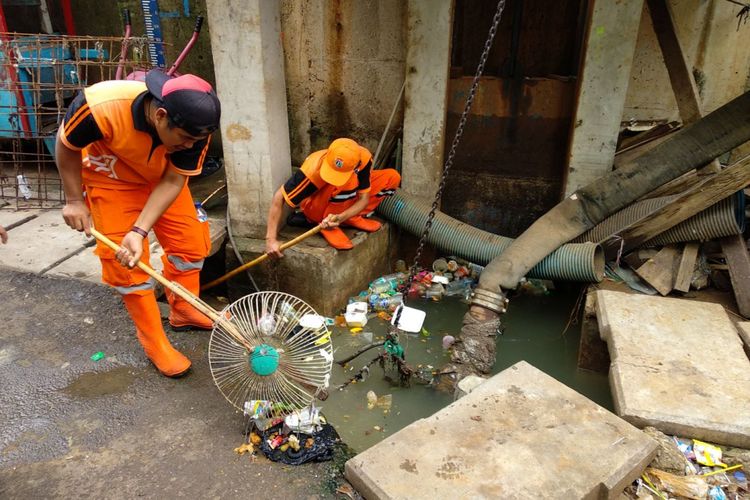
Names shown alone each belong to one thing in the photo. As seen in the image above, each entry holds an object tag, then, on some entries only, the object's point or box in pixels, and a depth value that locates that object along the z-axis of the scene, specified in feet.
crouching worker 13.64
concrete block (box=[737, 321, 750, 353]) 10.98
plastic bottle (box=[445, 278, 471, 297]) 17.42
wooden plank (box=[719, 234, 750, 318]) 12.97
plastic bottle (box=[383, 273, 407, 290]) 17.22
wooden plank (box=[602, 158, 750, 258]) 13.32
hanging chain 9.70
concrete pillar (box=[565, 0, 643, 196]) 14.71
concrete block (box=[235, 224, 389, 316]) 14.79
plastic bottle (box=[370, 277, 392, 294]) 16.94
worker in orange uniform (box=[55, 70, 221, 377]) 9.02
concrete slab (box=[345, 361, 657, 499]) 7.55
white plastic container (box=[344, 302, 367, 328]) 15.06
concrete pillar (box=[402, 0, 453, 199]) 15.81
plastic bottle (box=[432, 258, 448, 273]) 18.42
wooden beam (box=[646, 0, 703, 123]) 14.73
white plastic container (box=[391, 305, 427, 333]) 15.07
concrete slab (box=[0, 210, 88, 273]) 15.31
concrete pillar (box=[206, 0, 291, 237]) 13.30
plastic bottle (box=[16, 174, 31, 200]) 19.21
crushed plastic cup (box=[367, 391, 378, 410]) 11.94
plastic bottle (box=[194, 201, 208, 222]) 13.80
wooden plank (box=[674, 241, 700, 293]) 13.76
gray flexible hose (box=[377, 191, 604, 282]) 14.60
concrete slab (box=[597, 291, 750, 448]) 8.77
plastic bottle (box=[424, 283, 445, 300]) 17.11
